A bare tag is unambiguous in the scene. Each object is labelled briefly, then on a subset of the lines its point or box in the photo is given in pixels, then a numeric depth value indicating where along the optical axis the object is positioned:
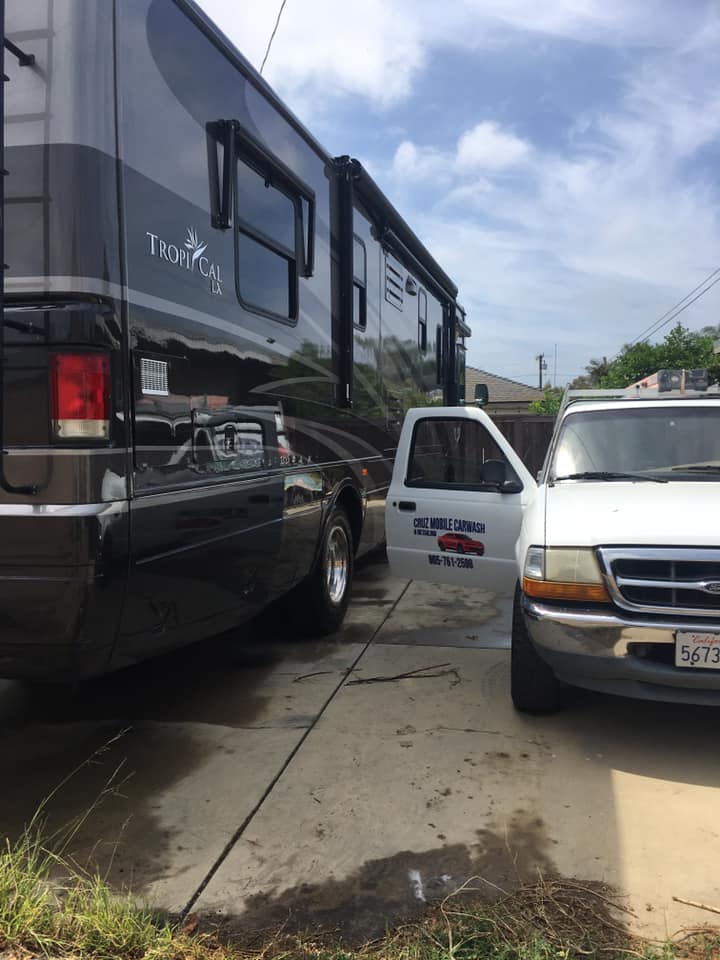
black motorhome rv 3.00
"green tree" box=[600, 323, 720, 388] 29.87
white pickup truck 3.57
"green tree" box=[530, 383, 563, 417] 35.88
